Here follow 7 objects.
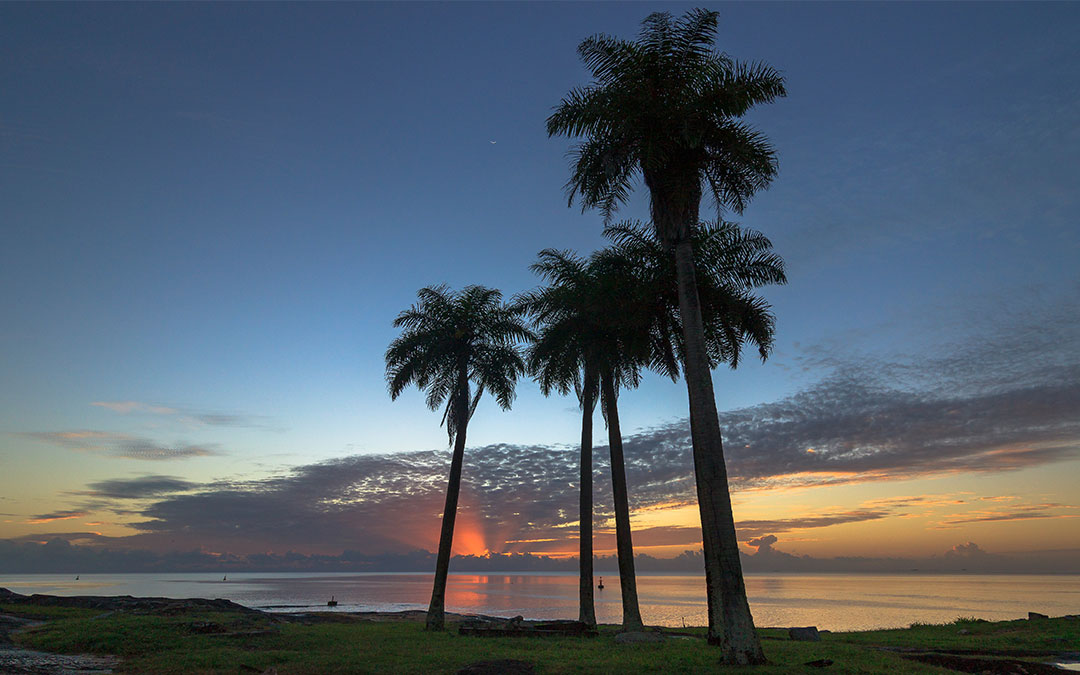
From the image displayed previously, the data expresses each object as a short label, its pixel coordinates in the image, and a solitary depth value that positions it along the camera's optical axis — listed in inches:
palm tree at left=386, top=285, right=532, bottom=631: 1407.5
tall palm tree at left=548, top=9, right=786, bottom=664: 814.5
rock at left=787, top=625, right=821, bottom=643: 1019.3
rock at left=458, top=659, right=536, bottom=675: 611.8
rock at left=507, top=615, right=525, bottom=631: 1106.1
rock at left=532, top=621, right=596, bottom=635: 1059.3
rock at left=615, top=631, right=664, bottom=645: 940.6
